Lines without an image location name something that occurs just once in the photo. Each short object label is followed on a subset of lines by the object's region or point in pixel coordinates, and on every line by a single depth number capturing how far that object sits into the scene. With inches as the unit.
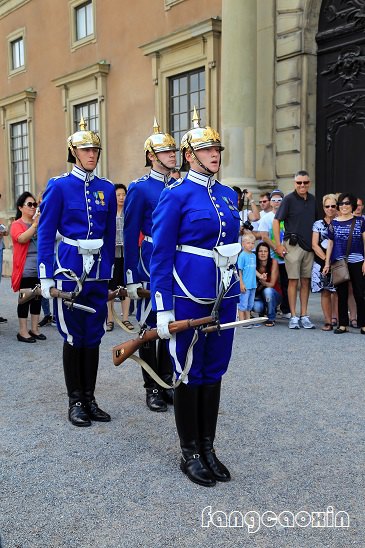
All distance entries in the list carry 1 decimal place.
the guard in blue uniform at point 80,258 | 160.2
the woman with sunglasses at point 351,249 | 284.4
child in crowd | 298.0
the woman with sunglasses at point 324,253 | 293.3
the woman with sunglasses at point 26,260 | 282.7
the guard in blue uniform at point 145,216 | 169.3
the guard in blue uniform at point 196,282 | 126.8
